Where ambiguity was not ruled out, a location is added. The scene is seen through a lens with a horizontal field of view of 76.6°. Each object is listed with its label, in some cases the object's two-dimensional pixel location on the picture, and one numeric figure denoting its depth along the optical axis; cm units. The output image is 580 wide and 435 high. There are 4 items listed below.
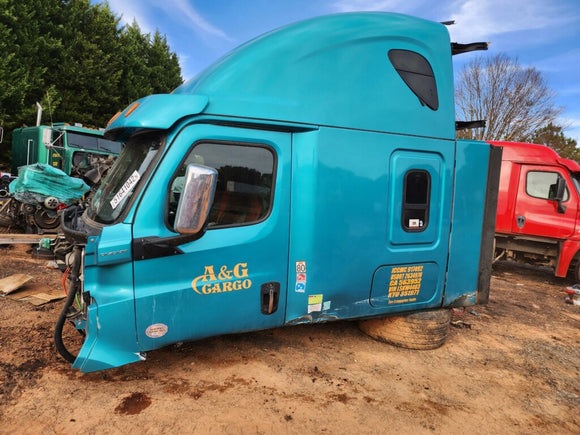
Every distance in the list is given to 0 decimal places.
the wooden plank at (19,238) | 685
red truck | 717
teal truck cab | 253
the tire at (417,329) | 371
